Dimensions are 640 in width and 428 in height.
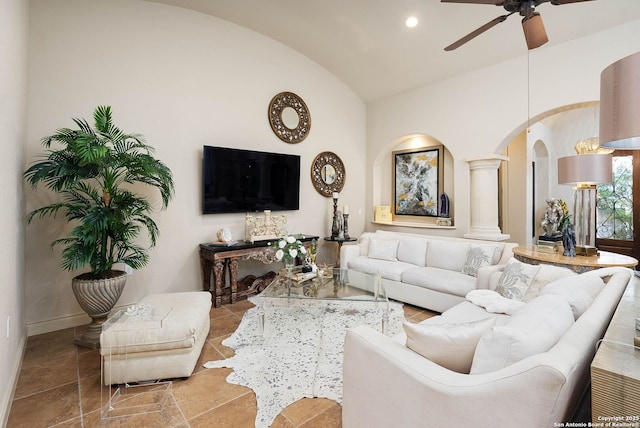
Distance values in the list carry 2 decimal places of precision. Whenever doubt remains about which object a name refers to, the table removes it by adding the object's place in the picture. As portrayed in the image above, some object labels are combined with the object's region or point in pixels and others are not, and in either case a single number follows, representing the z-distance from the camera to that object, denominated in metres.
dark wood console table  3.68
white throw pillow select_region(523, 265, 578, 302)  2.28
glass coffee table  2.63
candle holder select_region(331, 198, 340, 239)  5.17
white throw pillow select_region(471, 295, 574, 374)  1.08
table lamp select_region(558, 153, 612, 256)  2.84
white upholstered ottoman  2.05
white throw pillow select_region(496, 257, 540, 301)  2.43
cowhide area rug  2.03
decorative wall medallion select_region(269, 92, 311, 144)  4.66
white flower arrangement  2.96
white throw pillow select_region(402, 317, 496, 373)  1.28
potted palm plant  2.59
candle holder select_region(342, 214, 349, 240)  5.16
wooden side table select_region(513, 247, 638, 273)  2.74
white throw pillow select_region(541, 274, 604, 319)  1.54
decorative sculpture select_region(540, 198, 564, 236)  3.87
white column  4.33
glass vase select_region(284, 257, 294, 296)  2.98
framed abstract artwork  5.31
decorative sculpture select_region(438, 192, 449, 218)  5.06
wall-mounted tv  3.96
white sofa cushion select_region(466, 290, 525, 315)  2.29
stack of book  3.35
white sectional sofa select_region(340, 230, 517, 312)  3.37
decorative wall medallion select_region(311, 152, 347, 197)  5.18
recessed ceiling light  3.71
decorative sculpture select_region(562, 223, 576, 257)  3.11
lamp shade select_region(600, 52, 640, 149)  1.04
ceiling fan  2.26
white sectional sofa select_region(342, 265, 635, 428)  0.90
